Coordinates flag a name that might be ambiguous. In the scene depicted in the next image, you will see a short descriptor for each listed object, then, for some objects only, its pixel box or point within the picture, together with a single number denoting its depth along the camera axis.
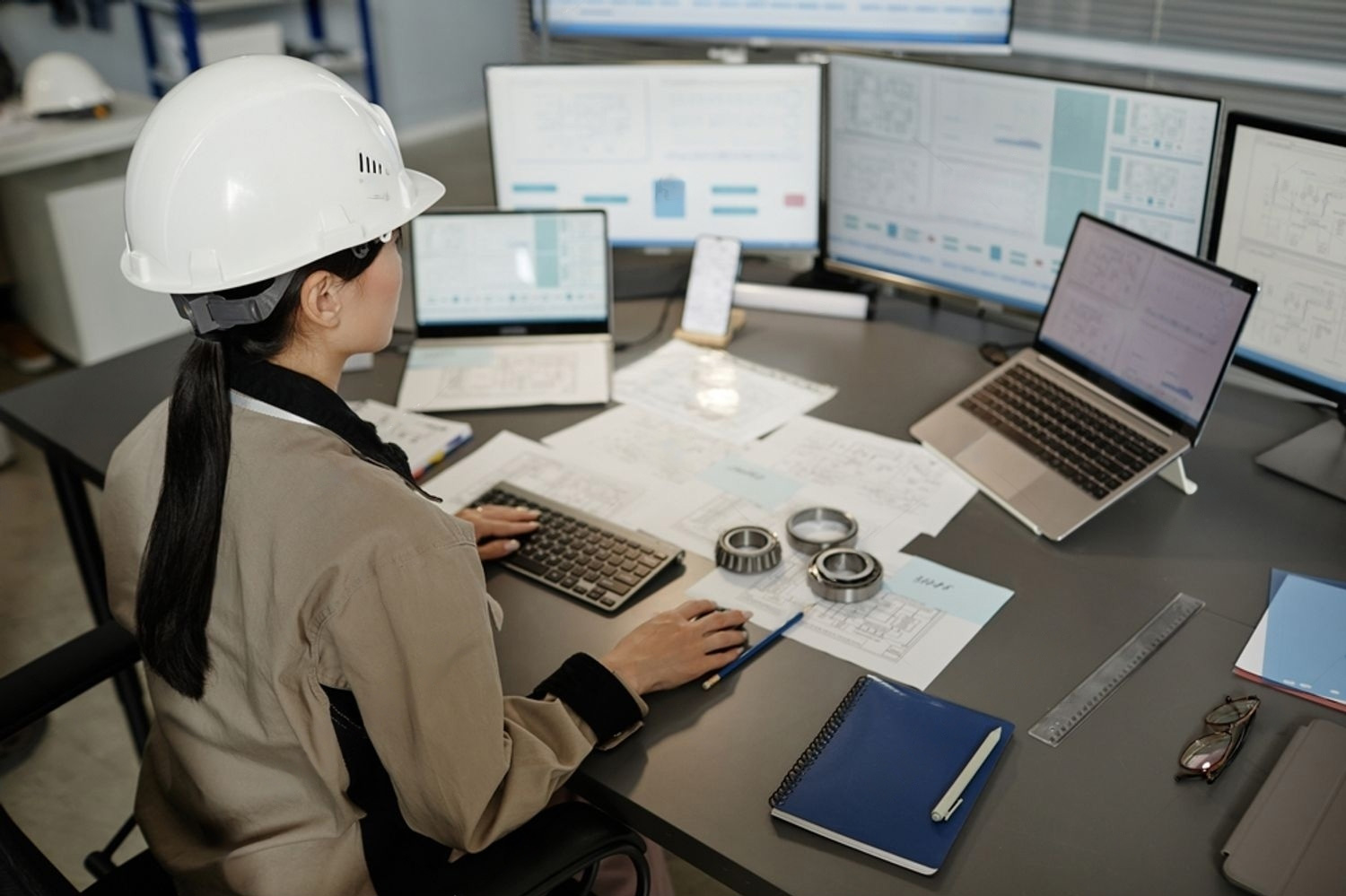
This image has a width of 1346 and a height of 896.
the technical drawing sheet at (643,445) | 1.71
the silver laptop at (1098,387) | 1.53
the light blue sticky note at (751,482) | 1.63
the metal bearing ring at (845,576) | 1.40
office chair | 0.99
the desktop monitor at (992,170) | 1.78
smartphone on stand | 2.07
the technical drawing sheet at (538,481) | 1.63
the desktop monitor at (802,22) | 2.22
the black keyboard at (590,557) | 1.44
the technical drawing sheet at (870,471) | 1.60
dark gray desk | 1.09
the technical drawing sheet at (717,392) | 1.82
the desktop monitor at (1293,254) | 1.54
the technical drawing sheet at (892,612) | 1.33
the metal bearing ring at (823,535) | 1.50
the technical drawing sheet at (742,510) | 1.54
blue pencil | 1.29
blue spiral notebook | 1.09
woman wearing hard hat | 1.06
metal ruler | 1.23
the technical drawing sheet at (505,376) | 1.88
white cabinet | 3.46
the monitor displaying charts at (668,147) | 2.09
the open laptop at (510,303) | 1.94
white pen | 1.10
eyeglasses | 1.15
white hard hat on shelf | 3.49
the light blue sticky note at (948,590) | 1.40
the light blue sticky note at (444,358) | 1.97
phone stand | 2.07
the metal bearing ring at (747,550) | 1.46
